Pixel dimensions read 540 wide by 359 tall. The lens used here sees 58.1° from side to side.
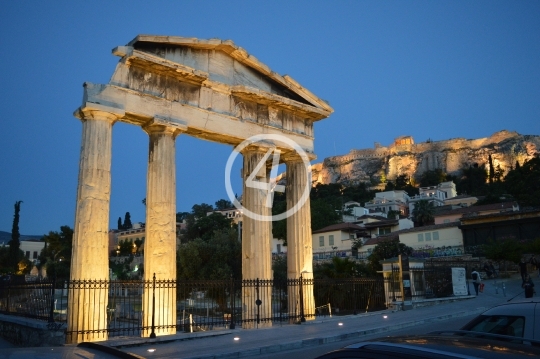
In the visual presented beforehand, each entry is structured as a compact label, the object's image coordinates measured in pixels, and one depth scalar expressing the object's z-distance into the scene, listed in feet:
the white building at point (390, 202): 300.77
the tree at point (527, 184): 176.14
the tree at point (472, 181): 336.08
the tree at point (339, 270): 90.02
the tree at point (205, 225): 178.12
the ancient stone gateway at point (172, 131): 43.24
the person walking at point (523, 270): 81.00
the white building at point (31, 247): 335.06
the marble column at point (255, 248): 53.42
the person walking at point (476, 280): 77.30
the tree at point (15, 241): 171.83
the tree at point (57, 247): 212.23
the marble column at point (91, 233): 40.86
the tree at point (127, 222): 359.66
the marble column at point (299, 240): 57.93
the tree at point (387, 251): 120.58
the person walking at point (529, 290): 58.66
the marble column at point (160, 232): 45.44
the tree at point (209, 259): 88.12
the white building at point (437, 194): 299.52
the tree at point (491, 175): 335.53
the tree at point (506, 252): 110.93
